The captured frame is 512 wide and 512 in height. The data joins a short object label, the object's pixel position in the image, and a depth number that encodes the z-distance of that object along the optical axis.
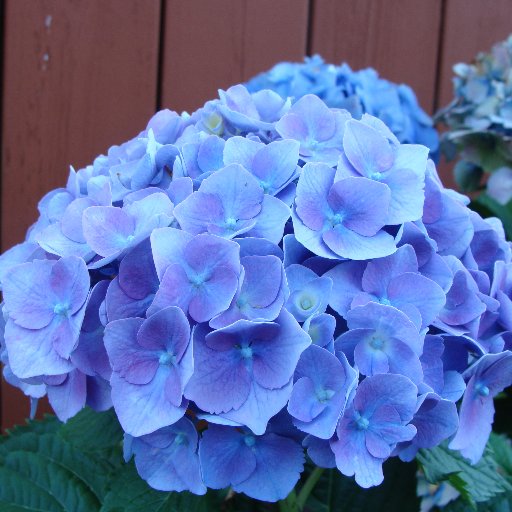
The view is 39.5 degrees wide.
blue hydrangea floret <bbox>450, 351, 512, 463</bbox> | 0.63
